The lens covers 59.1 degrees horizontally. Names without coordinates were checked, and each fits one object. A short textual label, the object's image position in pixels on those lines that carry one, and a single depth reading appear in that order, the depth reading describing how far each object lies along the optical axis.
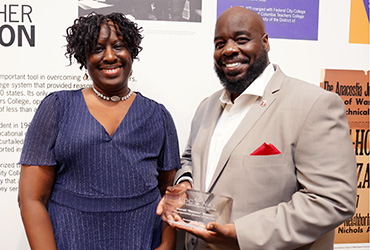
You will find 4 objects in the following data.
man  1.25
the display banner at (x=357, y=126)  2.25
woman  1.36
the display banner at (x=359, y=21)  2.24
